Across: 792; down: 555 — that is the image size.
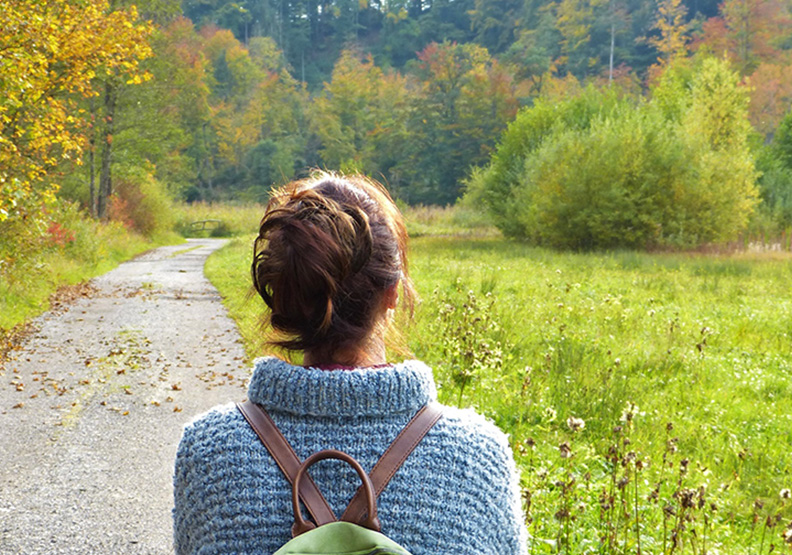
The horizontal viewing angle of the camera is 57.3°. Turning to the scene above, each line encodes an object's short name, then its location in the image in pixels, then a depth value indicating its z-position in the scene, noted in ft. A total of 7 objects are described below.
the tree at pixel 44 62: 26.23
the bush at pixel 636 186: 97.60
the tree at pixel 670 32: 225.97
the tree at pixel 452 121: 225.97
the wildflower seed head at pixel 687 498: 7.93
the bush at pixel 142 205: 99.45
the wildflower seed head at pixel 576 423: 9.57
